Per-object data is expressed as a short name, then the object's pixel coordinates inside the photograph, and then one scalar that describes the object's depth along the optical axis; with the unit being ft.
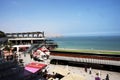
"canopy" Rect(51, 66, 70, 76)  33.91
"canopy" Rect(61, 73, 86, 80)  28.75
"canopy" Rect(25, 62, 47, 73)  33.31
